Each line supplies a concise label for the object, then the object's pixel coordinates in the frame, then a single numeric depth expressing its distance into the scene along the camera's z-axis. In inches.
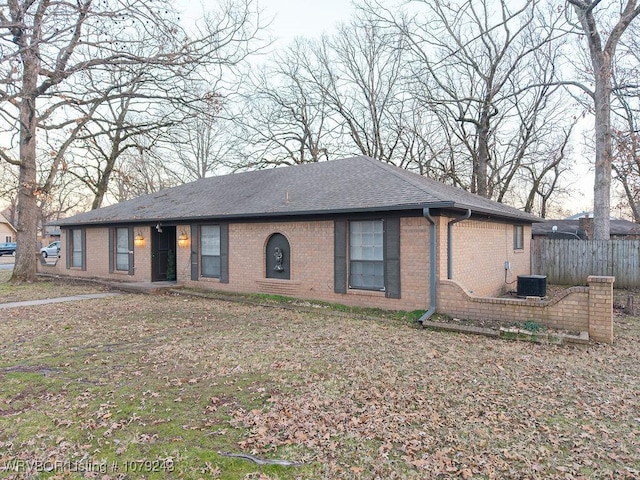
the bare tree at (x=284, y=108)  1064.2
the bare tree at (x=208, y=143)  451.6
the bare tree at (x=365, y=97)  1029.8
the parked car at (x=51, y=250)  1274.6
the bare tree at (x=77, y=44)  253.3
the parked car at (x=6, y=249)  1540.1
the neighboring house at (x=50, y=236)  1540.6
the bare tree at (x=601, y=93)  526.0
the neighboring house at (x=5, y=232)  1849.0
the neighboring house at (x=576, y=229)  866.1
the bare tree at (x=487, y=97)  788.6
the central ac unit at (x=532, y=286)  403.9
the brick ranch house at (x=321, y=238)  349.4
